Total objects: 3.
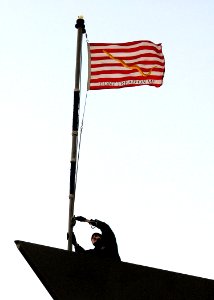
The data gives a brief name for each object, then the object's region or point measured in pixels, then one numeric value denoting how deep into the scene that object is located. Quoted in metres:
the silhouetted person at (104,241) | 14.32
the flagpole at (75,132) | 19.19
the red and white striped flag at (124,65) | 21.81
